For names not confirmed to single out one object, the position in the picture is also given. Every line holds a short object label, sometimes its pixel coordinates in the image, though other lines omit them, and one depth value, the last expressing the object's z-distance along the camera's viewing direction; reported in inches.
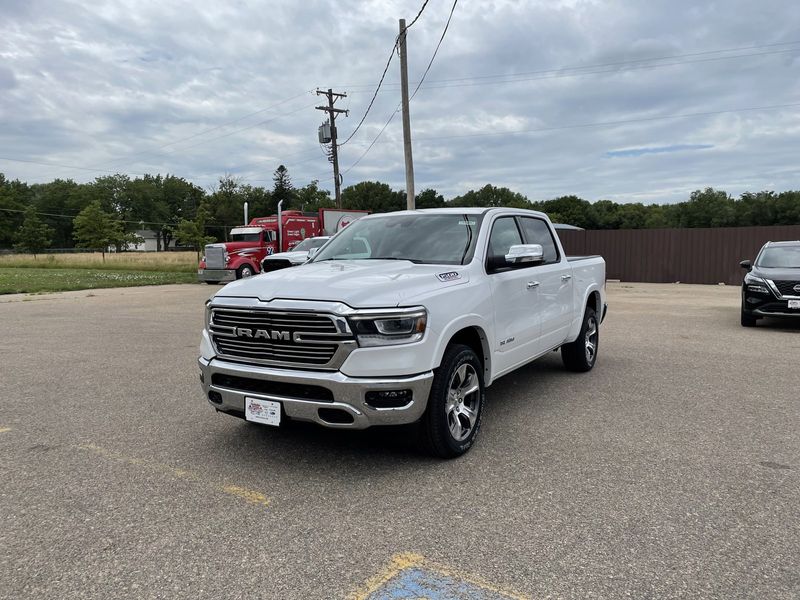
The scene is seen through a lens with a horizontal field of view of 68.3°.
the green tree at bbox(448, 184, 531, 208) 3781.0
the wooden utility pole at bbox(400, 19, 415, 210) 756.6
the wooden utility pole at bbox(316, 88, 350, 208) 1314.0
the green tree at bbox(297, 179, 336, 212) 4303.6
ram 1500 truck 142.1
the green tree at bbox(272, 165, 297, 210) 3960.6
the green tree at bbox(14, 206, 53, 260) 2527.1
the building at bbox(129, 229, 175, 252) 4665.8
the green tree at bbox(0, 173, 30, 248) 3240.7
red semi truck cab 938.1
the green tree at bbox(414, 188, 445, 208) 3533.5
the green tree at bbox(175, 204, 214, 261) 2176.4
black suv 386.0
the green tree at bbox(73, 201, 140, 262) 2414.7
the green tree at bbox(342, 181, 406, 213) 4057.6
